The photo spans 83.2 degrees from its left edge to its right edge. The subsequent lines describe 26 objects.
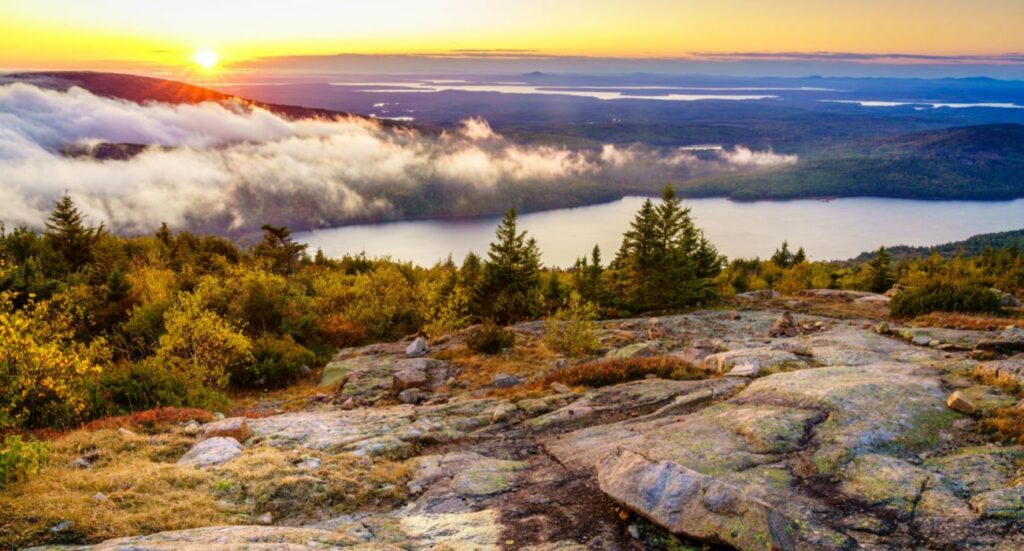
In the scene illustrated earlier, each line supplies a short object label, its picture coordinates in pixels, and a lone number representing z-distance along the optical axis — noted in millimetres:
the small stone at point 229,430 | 13531
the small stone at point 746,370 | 16109
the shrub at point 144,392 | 18223
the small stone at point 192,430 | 13961
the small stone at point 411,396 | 18750
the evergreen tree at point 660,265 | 35656
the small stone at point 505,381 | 19578
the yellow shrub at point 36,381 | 13211
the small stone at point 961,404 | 11828
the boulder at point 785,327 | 23828
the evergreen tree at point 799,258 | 66500
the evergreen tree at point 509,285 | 38188
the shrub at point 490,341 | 24406
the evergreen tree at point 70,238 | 50662
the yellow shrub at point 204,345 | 24062
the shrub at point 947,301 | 27500
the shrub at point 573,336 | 23750
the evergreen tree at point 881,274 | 42219
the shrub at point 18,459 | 9289
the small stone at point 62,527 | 7930
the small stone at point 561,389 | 16831
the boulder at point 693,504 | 7430
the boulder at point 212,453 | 11703
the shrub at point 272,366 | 26562
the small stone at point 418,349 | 25391
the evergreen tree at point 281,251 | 52884
